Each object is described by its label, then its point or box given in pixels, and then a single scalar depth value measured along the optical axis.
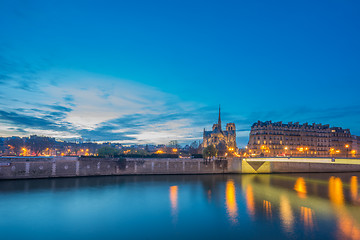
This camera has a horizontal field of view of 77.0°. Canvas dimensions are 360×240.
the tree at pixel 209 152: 86.79
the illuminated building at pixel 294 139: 111.88
